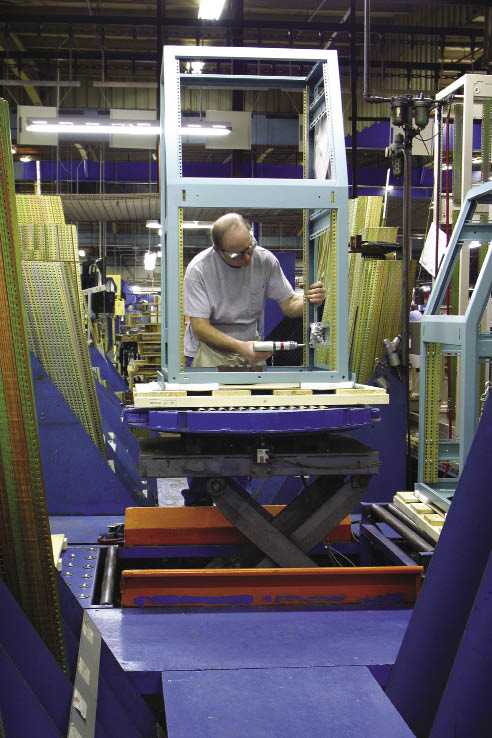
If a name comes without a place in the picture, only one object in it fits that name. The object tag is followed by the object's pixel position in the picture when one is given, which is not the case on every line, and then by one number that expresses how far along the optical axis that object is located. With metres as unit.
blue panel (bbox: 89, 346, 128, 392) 10.10
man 4.26
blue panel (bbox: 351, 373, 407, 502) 5.65
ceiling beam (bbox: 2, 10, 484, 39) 12.99
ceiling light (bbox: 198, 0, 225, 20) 10.20
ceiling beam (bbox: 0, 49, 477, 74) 14.76
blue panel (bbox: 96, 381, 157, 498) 6.17
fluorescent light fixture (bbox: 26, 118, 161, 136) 12.06
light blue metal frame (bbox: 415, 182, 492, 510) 3.88
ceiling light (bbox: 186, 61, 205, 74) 14.72
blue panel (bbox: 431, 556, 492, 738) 1.40
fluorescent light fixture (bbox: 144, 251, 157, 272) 23.21
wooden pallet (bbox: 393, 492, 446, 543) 3.94
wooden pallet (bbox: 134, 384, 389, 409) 3.40
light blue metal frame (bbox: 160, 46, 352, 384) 3.63
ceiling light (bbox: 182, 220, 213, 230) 17.76
